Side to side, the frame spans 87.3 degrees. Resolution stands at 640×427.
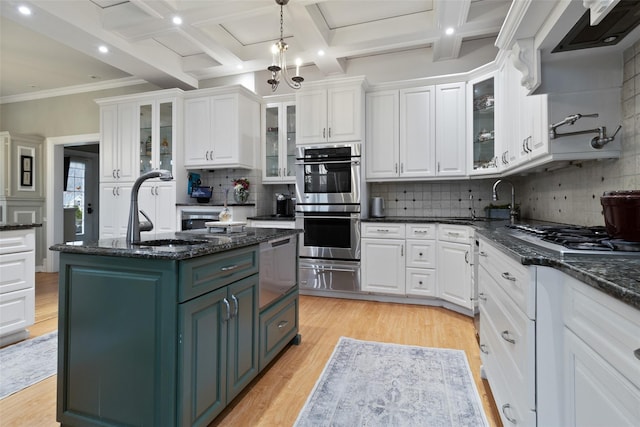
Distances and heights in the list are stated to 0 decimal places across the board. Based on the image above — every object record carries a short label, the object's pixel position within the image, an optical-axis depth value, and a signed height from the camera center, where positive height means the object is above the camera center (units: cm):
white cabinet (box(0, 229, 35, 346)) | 245 -53
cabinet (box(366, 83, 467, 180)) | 359 +91
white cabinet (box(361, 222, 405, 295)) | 356 -47
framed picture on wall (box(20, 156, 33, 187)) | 516 +66
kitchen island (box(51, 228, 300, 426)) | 135 -51
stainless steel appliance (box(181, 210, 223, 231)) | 401 -4
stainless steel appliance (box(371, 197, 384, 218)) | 394 +9
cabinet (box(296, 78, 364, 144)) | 373 +117
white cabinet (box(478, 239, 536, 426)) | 113 -50
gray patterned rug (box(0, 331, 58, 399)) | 201 -101
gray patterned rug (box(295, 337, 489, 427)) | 167 -100
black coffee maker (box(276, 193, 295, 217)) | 432 +11
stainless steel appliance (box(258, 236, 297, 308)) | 201 -36
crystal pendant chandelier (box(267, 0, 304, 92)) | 249 +127
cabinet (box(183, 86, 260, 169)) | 407 +106
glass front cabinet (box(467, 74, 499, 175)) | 329 +92
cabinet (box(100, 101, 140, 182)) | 434 +95
